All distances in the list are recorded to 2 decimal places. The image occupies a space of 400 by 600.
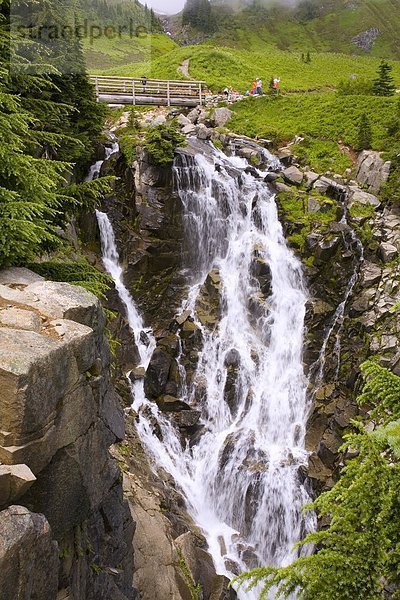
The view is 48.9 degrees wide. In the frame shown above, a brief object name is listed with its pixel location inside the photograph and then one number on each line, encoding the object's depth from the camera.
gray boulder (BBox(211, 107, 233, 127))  32.29
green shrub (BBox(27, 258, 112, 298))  9.96
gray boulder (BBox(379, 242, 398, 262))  20.67
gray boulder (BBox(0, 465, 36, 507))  5.81
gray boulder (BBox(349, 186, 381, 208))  23.61
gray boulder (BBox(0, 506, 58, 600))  5.29
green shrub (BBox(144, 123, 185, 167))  23.34
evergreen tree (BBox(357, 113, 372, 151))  27.97
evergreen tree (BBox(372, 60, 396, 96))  33.72
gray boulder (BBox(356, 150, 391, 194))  24.56
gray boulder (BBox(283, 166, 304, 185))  25.75
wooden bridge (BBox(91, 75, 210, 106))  34.12
